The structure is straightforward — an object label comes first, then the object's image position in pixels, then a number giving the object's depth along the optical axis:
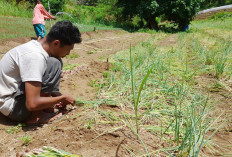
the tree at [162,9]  12.58
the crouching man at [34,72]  1.33
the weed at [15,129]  1.49
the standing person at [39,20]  5.22
